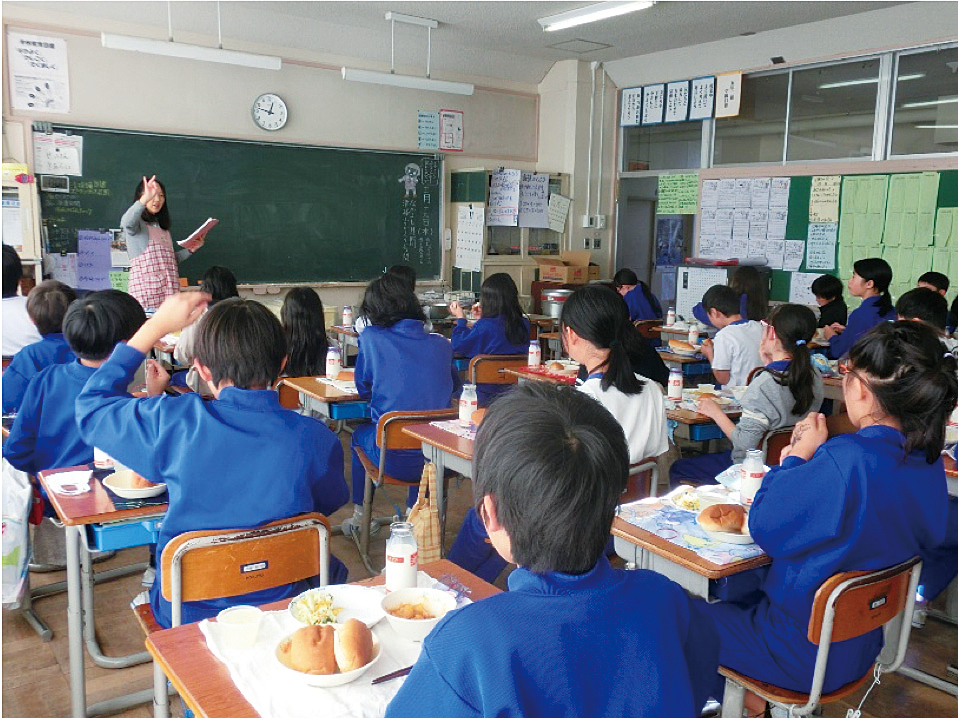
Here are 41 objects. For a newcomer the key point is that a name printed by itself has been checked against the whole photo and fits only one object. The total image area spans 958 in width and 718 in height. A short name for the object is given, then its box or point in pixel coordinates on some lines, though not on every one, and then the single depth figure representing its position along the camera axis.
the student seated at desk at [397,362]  3.66
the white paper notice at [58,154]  6.14
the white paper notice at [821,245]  7.15
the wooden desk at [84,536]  2.16
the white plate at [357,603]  1.59
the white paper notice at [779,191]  7.41
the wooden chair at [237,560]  1.79
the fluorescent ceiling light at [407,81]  6.68
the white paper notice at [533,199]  8.50
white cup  1.47
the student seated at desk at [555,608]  0.98
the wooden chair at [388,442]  3.38
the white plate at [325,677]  1.35
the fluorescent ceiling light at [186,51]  5.68
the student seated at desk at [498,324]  5.28
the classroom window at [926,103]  6.38
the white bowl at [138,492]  2.23
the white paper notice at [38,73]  5.97
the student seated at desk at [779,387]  3.31
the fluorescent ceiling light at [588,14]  6.12
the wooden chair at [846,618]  1.78
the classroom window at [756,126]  7.48
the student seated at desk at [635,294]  6.84
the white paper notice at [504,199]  8.33
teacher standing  5.98
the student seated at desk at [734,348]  4.73
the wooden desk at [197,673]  1.31
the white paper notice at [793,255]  7.40
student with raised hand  1.92
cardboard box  8.50
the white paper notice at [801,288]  7.33
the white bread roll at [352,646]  1.38
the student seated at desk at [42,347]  3.26
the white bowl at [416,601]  1.51
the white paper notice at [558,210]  8.75
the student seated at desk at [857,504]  1.86
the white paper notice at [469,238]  8.30
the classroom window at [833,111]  6.88
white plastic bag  2.45
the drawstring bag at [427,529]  2.38
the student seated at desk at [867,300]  5.56
